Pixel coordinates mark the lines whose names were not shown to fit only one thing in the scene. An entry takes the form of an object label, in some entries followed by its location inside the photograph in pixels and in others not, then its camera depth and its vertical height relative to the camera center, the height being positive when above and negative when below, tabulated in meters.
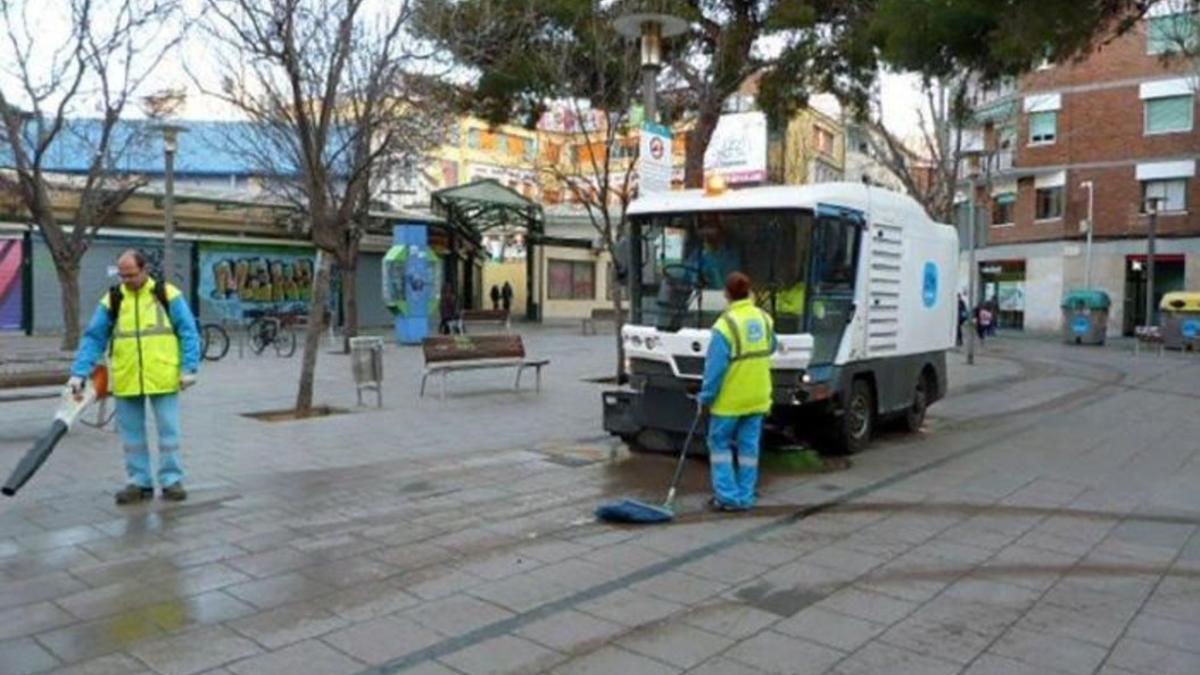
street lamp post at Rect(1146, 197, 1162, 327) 34.06 +1.07
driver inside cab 8.92 +0.25
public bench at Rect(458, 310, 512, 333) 27.16 -0.99
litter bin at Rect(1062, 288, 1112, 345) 32.88 -0.93
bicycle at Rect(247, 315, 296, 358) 22.03 -1.28
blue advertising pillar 25.22 -0.11
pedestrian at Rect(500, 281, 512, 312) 36.81 -0.52
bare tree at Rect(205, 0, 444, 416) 10.97 +2.44
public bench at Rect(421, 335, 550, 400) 13.70 -1.01
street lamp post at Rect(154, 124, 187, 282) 18.22 +1.67
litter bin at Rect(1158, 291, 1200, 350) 29.52 -0.92
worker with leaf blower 7.07 -0.57
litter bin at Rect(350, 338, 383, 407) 12.56 -1.01
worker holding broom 7.08 -0.75
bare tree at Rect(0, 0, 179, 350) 17.70 +2.47
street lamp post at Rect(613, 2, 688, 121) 10.94 +2.73
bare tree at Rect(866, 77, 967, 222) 23.14 +3.31
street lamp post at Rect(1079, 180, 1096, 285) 40.03 +2.37
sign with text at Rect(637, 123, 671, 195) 10.45 +1.29
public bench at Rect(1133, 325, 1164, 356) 30.03 -1.40
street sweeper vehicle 8.68 -0.10
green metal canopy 30.81 +2.29
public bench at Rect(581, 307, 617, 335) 30.14 -1.09
